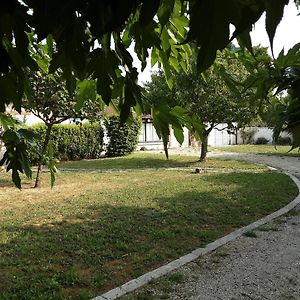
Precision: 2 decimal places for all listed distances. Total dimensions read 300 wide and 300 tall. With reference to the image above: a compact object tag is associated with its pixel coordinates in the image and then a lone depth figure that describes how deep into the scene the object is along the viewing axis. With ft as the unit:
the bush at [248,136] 118.32
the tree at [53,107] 30.96
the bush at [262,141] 115.34
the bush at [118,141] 71.59
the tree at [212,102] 50.96
